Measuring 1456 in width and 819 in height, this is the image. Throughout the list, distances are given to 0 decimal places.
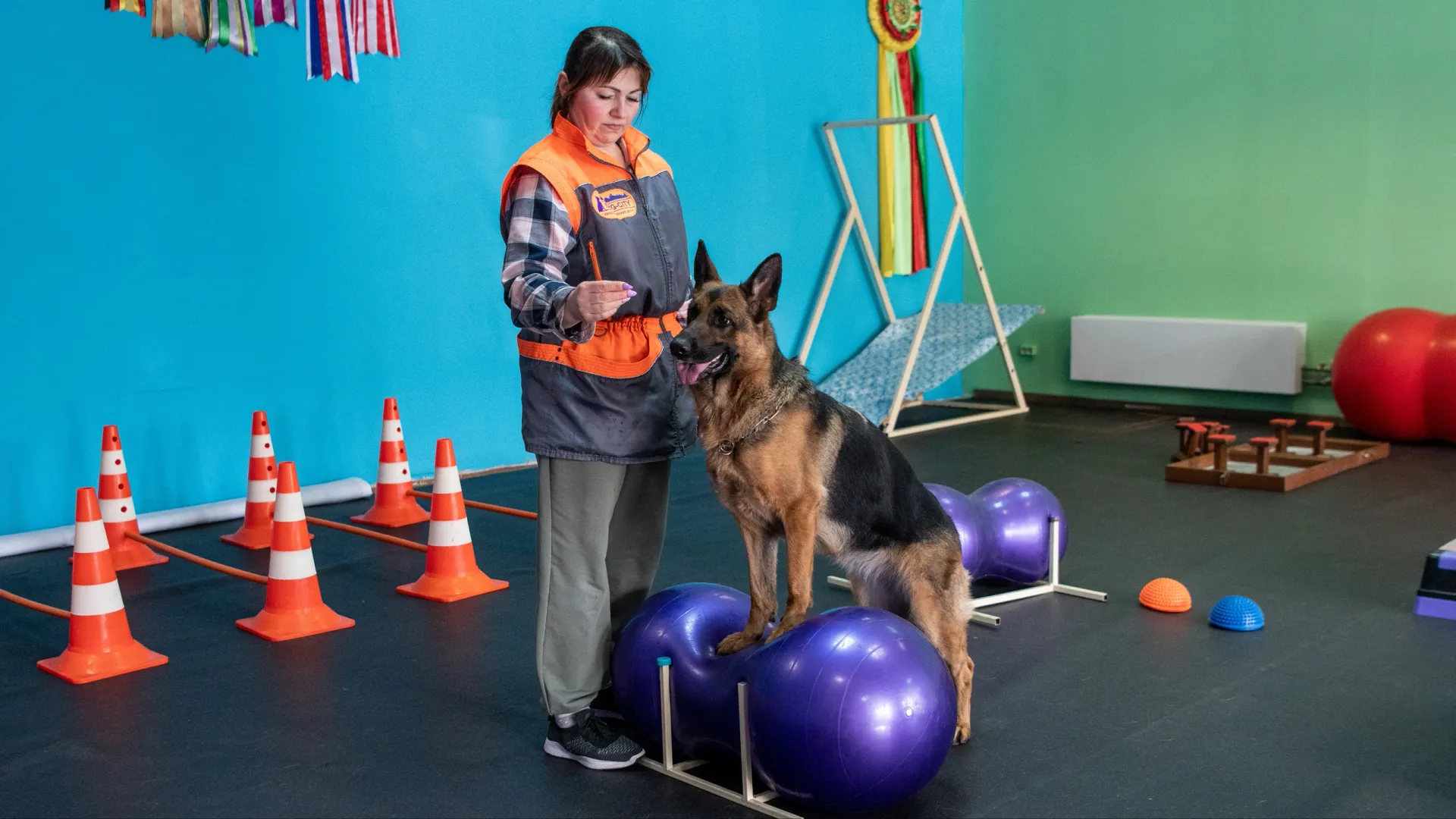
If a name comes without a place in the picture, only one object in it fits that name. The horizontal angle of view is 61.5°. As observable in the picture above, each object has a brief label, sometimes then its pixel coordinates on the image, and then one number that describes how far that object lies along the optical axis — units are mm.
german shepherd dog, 2500
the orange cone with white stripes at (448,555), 4156
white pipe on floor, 4902
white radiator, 7246
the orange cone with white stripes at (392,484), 5238
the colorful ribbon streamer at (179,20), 4477
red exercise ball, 6109
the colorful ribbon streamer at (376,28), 5277
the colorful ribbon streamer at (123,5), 4441
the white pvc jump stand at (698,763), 2434
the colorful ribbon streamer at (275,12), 4746
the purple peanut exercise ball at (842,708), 2281
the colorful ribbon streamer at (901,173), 8164
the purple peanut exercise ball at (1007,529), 3854
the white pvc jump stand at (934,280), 7078
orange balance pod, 3752
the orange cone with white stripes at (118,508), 4684
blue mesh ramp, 7164
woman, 2393
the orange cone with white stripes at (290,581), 3777
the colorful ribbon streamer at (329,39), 5059
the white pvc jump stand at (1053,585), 3920
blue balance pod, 3549
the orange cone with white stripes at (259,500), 4953
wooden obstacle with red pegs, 5531
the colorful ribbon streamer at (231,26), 4613
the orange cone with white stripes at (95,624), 3441
